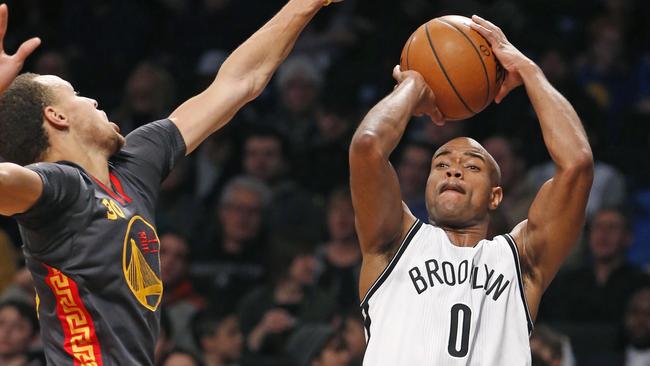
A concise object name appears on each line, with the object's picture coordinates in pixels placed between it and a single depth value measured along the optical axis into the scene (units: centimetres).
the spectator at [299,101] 1743
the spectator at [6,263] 1506
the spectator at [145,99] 1730
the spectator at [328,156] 1625
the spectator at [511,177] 1463
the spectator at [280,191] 1497
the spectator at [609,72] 1765
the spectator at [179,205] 1553
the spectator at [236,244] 1482
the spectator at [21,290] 1375
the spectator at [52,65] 1804
